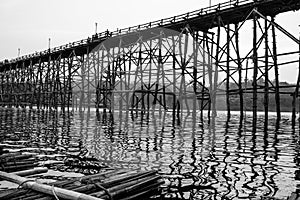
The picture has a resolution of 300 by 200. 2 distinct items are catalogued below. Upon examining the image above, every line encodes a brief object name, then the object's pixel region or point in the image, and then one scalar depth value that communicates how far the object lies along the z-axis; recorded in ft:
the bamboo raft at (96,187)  15.96
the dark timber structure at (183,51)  80.23
